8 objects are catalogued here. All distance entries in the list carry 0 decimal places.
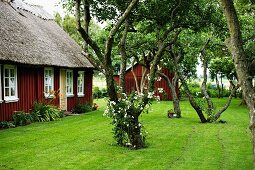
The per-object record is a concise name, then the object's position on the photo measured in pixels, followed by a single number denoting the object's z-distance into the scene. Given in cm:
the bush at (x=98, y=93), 4109
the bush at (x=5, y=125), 1525
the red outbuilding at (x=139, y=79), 3744
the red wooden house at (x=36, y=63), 1631
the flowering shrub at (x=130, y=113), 1061
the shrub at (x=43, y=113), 1784
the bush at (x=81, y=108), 2303
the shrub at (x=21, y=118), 1614
